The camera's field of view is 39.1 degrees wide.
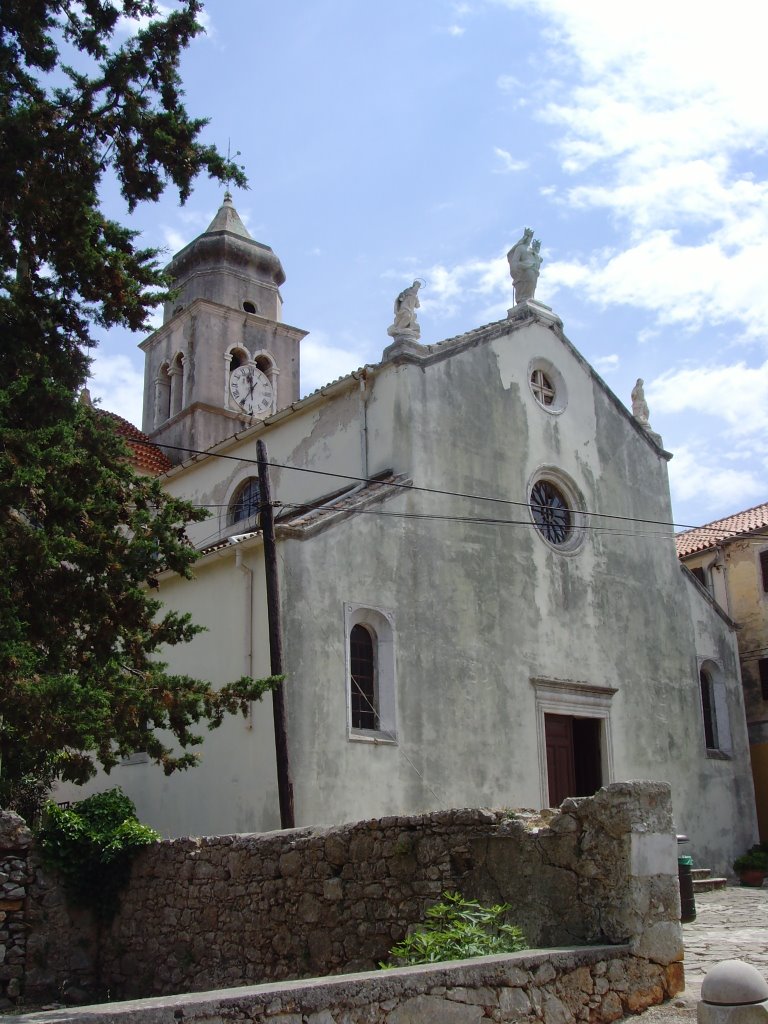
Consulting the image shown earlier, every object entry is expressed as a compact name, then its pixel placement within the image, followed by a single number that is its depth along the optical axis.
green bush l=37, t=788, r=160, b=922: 13.35
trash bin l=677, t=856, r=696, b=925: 13.29
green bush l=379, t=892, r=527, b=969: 7.76
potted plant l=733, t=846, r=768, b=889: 21.62
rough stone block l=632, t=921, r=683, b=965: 7.75
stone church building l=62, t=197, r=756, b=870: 16.62
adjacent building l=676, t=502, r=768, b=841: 26.19
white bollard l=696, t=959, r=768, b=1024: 6.29
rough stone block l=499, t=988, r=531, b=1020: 6.79
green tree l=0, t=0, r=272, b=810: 10.77
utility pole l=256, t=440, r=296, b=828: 14.47
